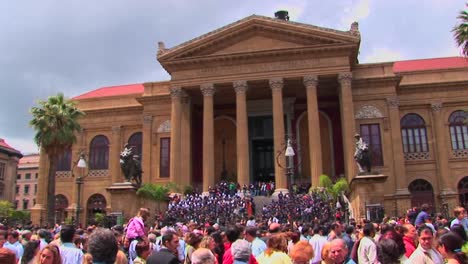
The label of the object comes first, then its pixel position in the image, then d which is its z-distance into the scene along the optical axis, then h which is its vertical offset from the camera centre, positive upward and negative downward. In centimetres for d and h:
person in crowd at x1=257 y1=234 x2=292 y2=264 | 593 -48
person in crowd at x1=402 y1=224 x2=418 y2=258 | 739 -45
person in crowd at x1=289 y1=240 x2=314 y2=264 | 545 -48
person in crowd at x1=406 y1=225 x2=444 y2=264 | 574 -53
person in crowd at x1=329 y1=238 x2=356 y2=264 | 545 -47
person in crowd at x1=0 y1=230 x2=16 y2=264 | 401 -32
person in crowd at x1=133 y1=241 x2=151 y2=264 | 622 -47
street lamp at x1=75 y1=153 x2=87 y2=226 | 2678 +304
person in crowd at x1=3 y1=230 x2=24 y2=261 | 908 -47
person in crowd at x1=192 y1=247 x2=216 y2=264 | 498 -45
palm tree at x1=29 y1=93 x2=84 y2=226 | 3278 +618
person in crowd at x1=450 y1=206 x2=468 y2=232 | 1075 -17
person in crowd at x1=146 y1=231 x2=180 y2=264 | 547 -49
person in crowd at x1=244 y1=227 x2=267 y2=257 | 803 -48
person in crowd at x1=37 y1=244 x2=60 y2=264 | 498 -39
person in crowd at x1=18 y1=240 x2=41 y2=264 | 645 -47
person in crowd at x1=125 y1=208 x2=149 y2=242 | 964 -25
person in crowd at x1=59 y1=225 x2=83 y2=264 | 642 -43
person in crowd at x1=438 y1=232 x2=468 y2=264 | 541 -46
